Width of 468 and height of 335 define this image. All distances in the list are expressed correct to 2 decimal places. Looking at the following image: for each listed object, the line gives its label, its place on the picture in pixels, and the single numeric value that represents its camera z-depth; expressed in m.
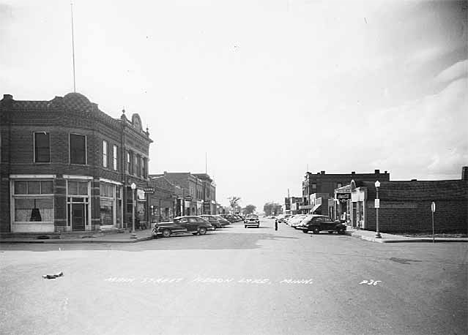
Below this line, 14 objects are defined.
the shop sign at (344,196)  41.98
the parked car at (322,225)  34.31
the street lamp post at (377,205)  26.38
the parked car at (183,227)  30.52
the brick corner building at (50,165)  28.48
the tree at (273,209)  173.62
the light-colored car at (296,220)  46.88
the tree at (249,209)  196.75
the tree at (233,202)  153.25
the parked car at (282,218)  78.33
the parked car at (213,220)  45.15
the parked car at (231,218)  69.48
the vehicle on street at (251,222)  48.62
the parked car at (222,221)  50.74
